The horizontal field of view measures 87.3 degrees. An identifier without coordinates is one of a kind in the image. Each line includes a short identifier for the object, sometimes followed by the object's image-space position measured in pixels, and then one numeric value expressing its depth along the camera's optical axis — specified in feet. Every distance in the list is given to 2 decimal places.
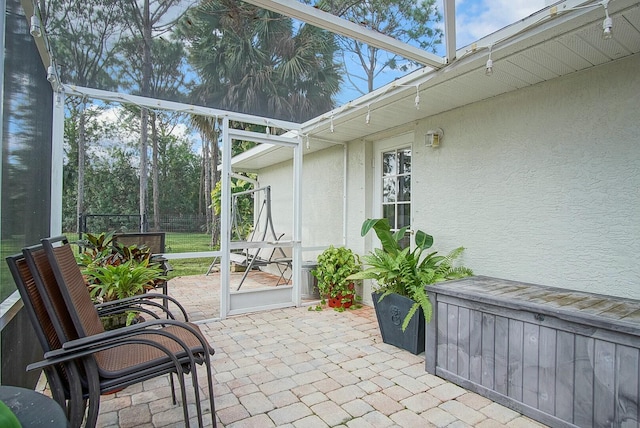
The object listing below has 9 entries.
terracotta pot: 15.67
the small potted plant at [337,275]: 15.31
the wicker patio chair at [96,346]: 5.08
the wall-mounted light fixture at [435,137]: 12.64
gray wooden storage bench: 6.08
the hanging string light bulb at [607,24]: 5.94
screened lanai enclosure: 7.43
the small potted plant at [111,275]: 8.41
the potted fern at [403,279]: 10.61
